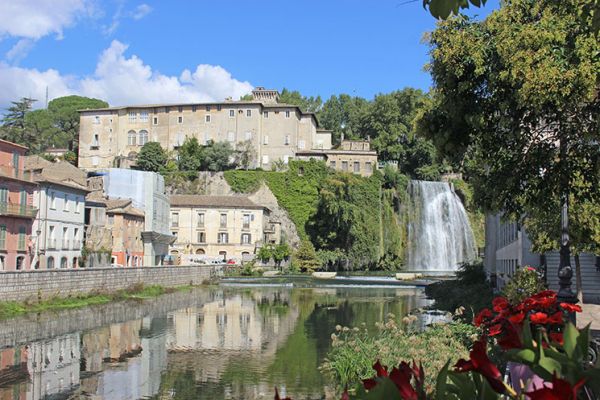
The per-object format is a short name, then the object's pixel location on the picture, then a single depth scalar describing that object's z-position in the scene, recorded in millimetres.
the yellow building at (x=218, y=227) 72688
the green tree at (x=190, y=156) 79319
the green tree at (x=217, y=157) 79125
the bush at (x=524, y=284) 18719
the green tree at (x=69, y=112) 105500
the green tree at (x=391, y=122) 86375
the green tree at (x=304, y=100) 113712
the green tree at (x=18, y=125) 84688
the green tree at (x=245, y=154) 81250
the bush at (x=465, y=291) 26516
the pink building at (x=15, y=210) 36156
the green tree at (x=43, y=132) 91562
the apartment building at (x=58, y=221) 40281
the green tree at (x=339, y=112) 106381
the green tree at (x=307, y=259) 70000
